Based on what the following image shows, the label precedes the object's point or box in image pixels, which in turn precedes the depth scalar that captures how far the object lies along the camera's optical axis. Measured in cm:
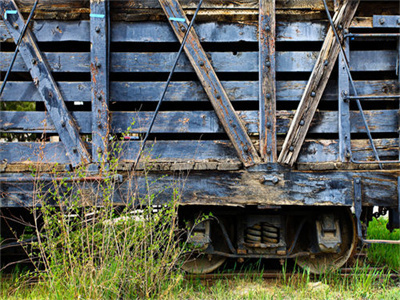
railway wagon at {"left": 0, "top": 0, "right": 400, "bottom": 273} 412
